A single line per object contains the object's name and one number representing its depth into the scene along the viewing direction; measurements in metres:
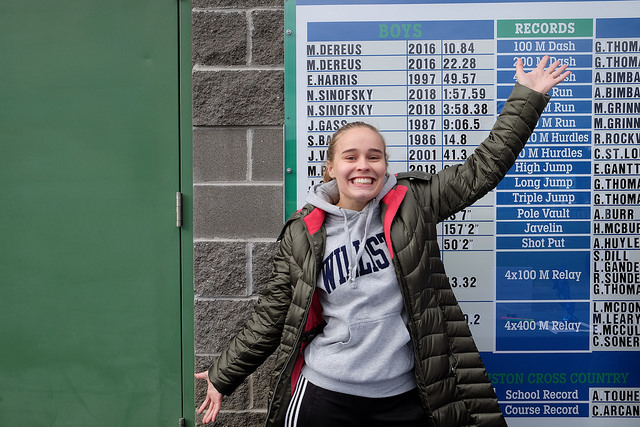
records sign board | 2.65
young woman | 1.81
